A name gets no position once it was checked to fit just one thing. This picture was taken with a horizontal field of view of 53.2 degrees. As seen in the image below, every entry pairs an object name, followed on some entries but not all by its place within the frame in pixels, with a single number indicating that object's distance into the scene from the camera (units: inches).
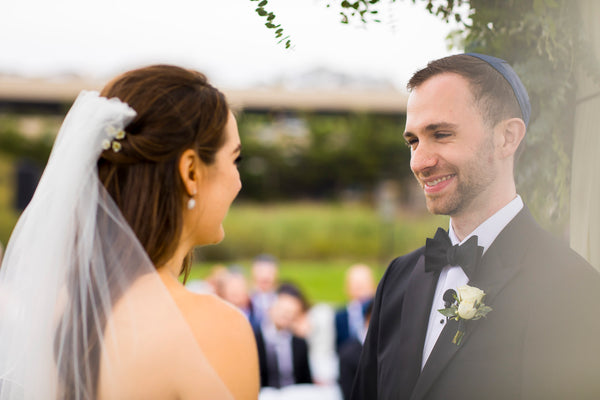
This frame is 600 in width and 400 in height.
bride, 62.9
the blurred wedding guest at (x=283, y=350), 260.2
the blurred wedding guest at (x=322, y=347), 304.2
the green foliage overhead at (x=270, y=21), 74.4
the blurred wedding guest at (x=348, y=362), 225.5
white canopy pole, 73.0
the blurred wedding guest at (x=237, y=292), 300.0
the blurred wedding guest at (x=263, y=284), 332.8
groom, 62.7
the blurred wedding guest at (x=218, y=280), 323.7
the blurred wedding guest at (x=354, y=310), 301.1
